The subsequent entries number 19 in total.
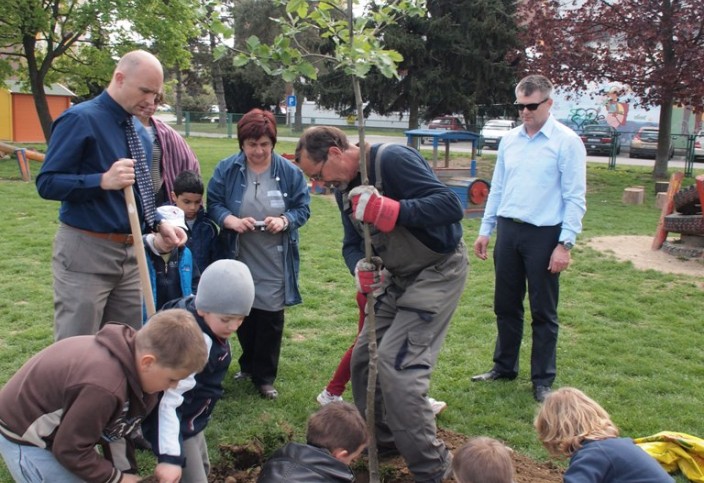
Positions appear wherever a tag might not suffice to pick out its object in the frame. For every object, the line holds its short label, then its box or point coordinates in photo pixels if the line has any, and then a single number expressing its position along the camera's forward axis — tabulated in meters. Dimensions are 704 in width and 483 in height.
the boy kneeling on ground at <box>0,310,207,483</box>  2.33
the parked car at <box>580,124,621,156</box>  27.05
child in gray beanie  2.73
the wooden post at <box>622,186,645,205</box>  14.74
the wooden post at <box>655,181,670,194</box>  15.80
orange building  26.61
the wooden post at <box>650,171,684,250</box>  9.49
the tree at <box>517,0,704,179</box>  15.33
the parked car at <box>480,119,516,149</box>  29.33
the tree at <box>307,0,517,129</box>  22.09
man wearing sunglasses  4.41
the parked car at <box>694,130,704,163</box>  25.08
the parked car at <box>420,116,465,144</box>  29.66
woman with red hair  4.46
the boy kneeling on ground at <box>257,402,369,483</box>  2.67
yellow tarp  3.58
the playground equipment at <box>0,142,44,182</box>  14.98
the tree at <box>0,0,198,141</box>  16.36
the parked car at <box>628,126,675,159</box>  26.56
